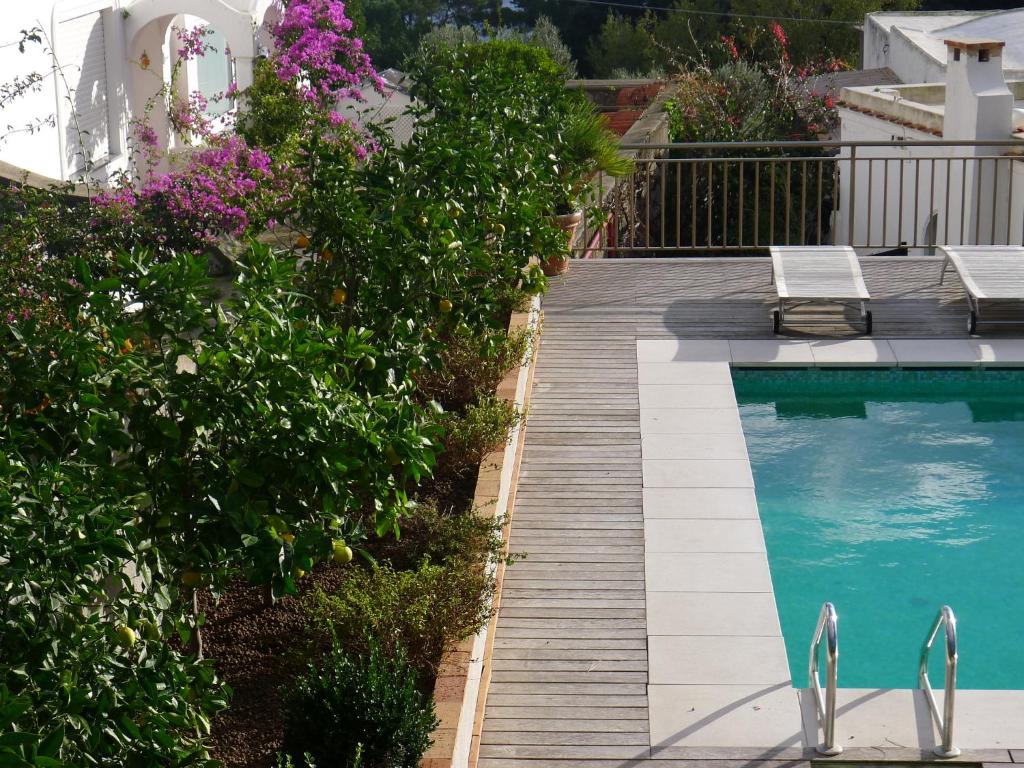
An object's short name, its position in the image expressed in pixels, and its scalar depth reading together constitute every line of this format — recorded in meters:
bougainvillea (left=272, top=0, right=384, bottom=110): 14.99
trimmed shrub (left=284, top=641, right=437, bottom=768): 3.97
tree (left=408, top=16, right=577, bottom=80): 25.80
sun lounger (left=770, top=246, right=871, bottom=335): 9.53
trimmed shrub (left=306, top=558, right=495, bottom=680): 4.79
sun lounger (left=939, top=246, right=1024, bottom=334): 9.44
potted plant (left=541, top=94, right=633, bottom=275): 10.59
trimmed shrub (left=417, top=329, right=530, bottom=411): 7.55
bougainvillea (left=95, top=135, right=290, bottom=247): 9.49
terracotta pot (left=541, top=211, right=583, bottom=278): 10.82
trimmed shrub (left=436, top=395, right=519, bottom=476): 6.64
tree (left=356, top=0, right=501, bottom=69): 51.41
